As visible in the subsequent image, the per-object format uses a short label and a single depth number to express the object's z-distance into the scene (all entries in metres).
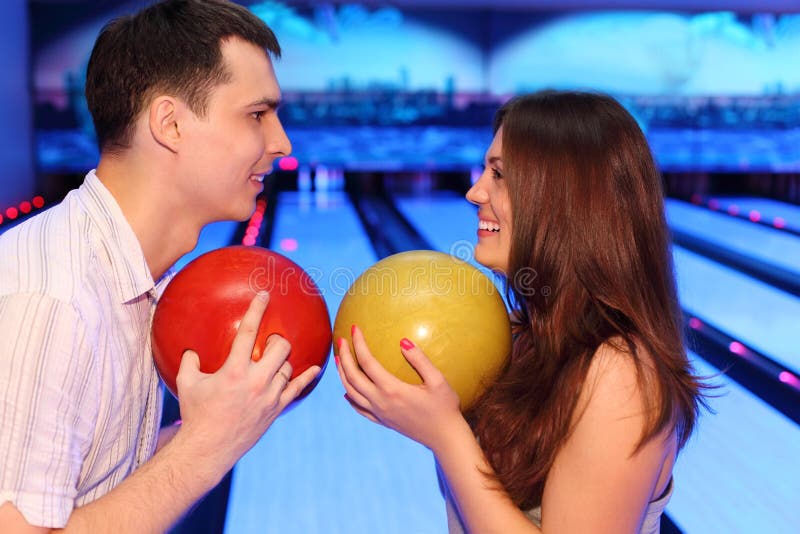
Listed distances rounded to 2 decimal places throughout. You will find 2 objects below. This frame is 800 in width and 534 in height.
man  1.00
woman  1.18
